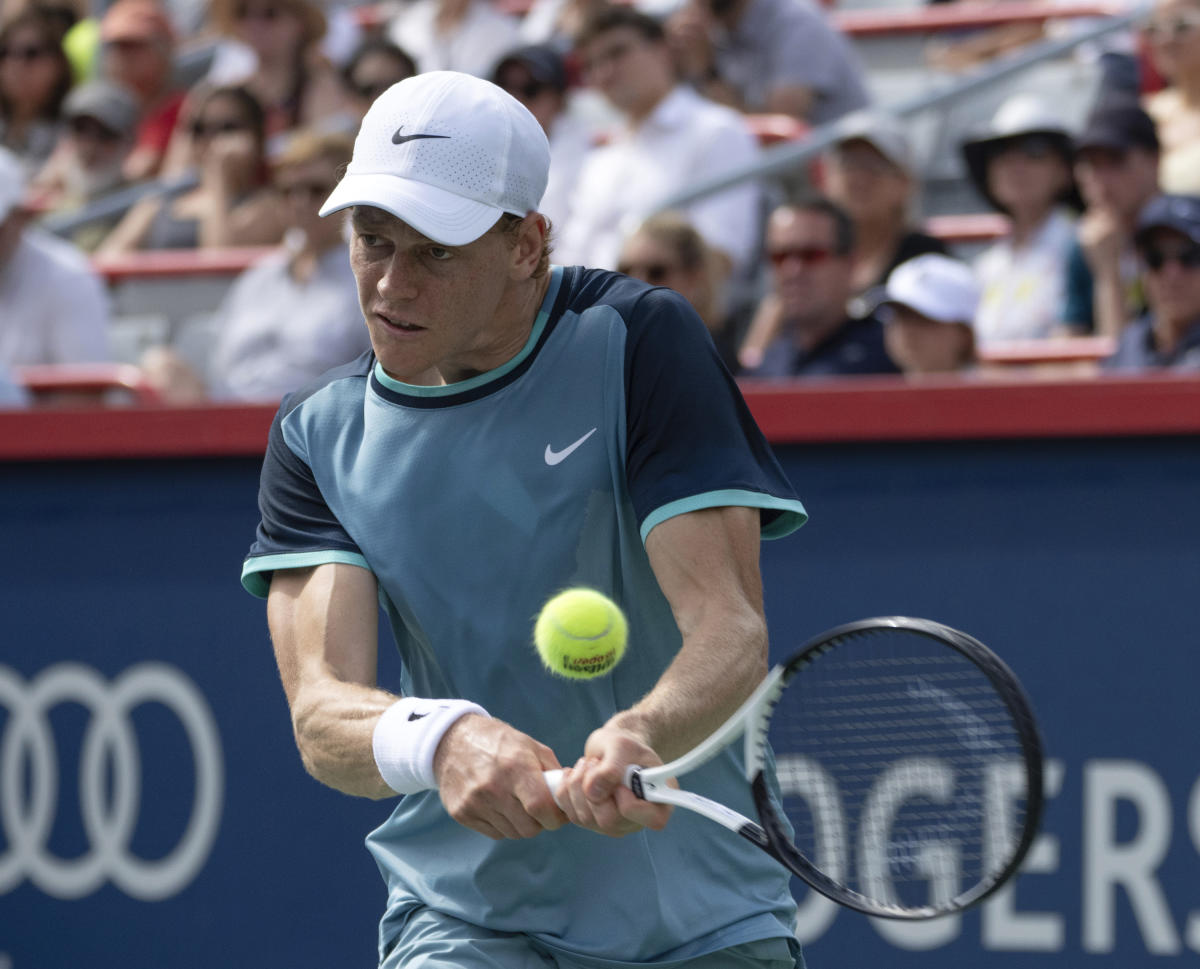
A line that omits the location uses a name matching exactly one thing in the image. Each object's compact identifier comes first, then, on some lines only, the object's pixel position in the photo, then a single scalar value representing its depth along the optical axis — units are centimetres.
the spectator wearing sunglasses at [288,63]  1700
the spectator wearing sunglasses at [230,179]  1588
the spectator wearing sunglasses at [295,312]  1320
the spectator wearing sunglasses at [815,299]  1154
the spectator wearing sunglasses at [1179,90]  1245
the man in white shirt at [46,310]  1404
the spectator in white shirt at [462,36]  1705
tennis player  531
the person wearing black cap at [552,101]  1477
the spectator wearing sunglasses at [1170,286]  1030
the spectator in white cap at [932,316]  1124
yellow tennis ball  504
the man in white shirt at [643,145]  1404
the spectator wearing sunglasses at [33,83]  1936
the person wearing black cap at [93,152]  1833
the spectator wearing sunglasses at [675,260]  1137
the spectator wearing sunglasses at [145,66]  1914
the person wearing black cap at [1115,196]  1177
